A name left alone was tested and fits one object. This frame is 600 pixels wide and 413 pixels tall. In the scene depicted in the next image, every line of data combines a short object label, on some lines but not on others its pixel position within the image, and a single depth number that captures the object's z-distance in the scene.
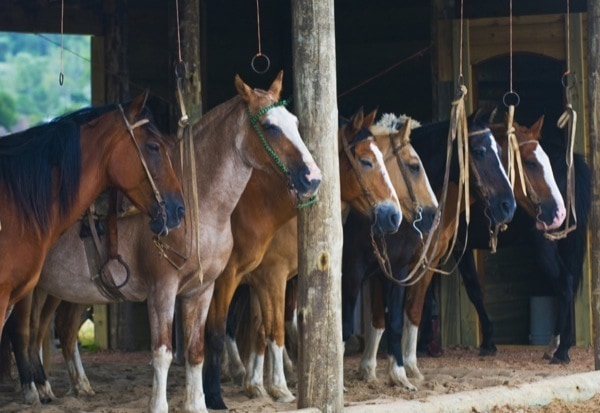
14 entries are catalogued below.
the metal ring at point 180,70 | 15.21
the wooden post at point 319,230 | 13.44
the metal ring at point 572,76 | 21.22
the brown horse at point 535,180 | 20.59
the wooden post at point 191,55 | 19.64
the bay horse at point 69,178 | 13.23
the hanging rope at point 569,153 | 19.97
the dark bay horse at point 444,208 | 18.72
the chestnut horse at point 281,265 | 16.89
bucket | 26.62
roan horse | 14.45
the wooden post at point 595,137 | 19.02
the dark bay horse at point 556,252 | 22.45
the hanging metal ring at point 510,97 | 28.48
